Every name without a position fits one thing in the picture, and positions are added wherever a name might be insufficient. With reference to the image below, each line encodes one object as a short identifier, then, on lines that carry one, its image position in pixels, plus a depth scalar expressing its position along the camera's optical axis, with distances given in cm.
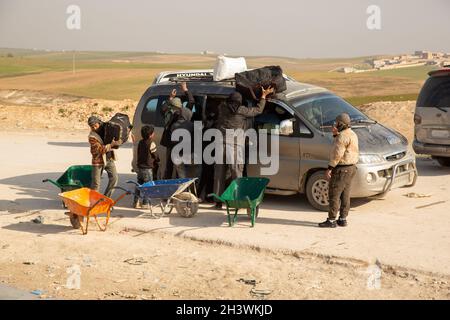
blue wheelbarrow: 1091
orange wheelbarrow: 1009
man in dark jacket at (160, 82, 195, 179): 1197
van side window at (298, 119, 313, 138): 1129
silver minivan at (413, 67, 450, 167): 1415
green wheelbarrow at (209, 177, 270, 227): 1031
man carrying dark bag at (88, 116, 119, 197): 1158
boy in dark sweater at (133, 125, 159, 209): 1168
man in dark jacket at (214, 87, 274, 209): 1130
